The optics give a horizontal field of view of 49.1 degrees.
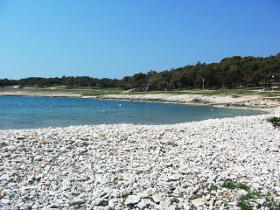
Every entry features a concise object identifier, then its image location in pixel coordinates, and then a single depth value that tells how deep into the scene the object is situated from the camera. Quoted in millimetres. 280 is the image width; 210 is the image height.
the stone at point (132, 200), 6531
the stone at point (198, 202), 6530
